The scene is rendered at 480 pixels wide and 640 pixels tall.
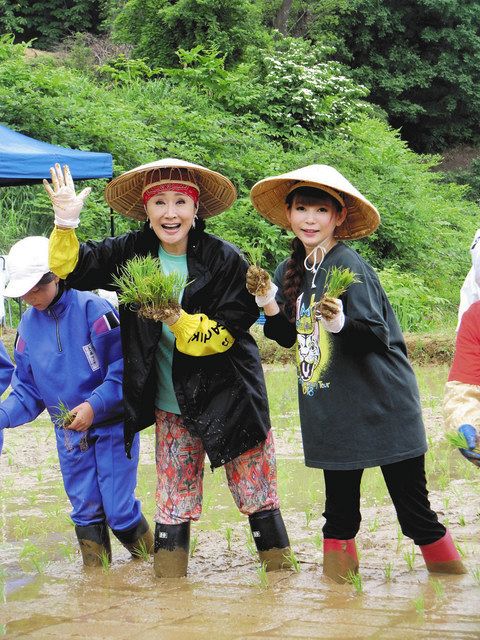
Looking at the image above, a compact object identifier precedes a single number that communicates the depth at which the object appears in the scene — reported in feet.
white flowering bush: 61.41
